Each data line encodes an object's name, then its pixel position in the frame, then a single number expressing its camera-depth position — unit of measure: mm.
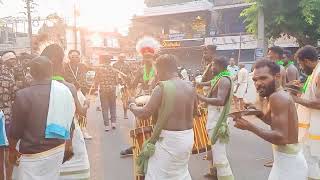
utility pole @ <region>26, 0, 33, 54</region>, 20549
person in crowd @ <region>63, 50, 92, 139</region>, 6100
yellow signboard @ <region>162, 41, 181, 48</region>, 26993
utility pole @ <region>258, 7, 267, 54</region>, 12436
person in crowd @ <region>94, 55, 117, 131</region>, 7998
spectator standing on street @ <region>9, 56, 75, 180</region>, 2709
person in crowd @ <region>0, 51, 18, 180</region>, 3959
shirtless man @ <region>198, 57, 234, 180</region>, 4226
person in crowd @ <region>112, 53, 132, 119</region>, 8635
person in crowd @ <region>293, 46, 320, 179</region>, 3363
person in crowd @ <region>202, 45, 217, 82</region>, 4962
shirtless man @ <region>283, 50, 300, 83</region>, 5541
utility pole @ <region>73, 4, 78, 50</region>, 24617
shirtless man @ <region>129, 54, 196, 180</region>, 3148
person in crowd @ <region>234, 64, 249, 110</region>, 11215
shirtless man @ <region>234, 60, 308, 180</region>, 2399
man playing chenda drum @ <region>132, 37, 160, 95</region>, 5413
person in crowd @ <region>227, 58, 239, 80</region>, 12682
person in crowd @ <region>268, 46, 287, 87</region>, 5378
